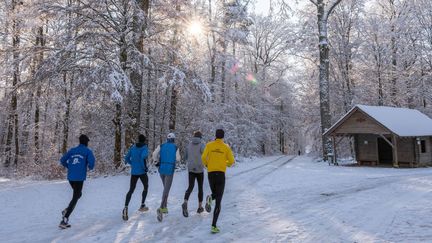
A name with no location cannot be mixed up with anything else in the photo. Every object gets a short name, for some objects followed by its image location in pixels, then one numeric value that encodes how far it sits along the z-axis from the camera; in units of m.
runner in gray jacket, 8.01
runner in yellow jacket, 6.78
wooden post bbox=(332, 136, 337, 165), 23.62
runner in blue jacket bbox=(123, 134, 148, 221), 7.93
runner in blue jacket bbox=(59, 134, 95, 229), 7.09
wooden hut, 21.22
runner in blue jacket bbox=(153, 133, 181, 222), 7.91
